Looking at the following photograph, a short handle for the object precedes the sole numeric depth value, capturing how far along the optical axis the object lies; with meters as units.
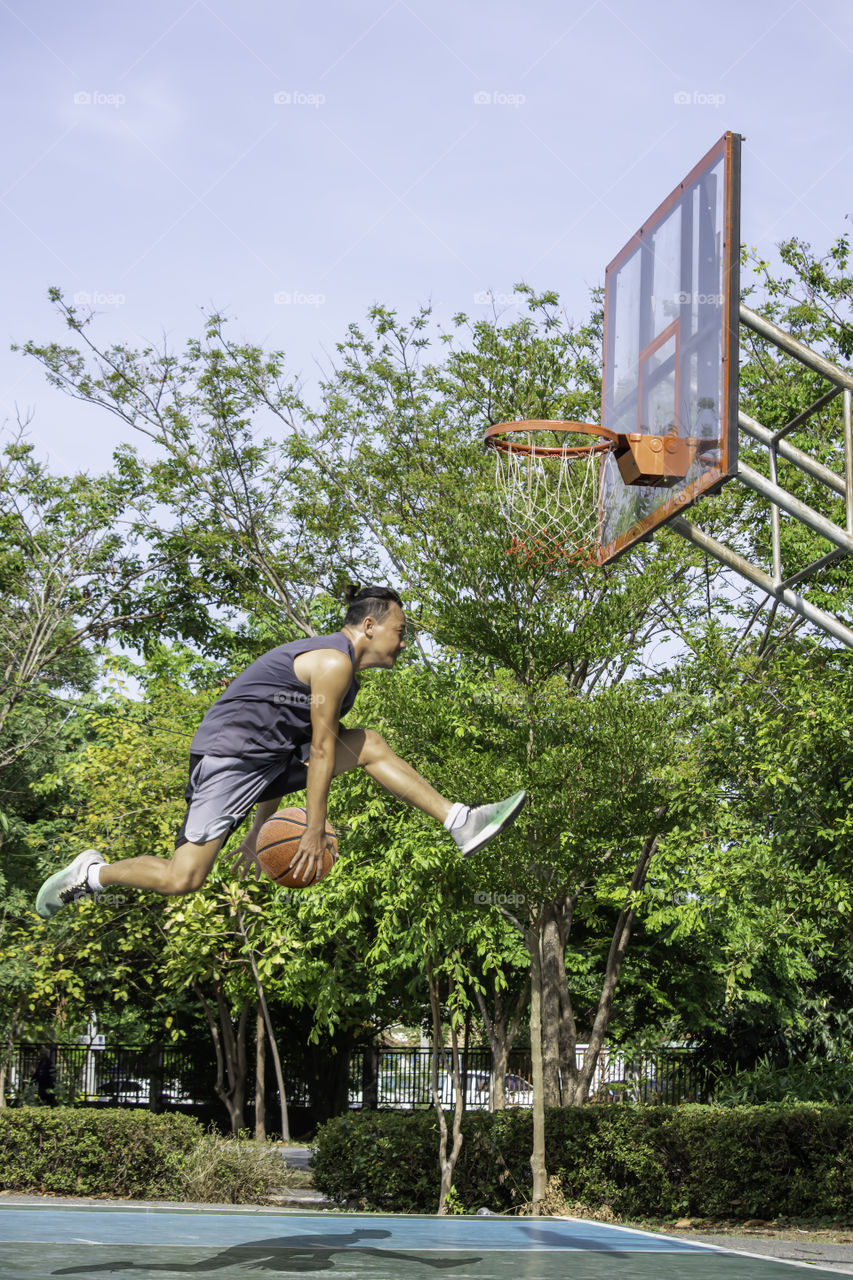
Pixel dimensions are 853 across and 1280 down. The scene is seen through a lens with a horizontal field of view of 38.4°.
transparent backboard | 6.95
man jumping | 5.55
